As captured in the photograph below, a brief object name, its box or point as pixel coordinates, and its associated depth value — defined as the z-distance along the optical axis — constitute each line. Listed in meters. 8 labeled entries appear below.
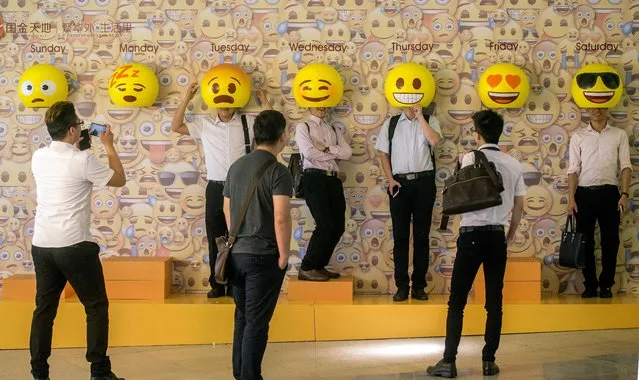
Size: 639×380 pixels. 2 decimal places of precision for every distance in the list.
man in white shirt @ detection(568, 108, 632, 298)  8.52
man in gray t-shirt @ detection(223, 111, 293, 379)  5.49
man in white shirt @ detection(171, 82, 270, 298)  8.28
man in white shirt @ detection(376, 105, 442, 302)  8.30
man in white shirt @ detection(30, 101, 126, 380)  5.87
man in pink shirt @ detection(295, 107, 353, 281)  8.24
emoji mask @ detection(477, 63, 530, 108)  8.34
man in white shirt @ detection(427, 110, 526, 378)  6.24
